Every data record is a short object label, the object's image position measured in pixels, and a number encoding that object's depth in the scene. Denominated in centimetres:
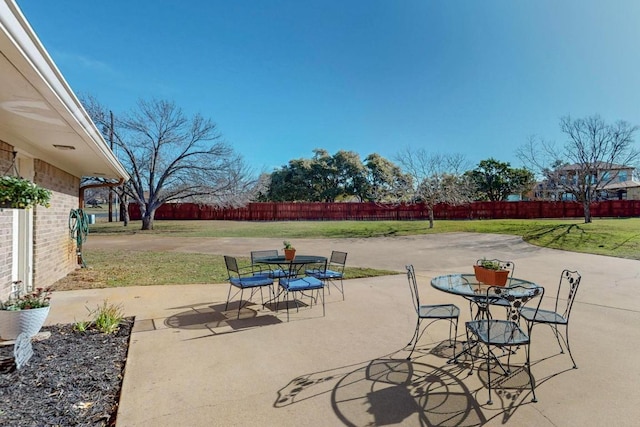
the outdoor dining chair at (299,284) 458
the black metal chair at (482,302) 309
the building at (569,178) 1991
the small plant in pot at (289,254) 505
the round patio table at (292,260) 490
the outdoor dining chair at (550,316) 312
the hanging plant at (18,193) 309
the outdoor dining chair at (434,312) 333
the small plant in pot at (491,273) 324
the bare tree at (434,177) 2234
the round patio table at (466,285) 315
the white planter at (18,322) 318
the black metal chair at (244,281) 477
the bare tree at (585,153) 1914
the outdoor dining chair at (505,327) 271
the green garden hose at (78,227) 763
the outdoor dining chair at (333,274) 538
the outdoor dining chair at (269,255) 536
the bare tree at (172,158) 2178
